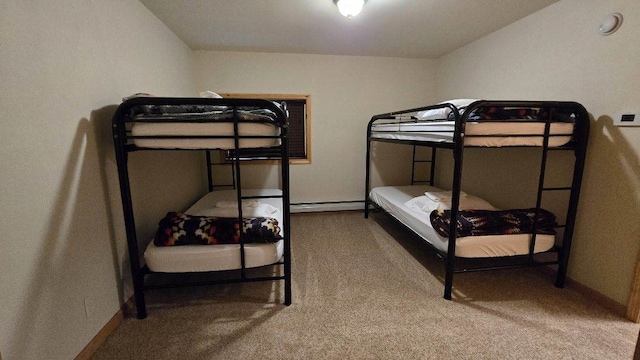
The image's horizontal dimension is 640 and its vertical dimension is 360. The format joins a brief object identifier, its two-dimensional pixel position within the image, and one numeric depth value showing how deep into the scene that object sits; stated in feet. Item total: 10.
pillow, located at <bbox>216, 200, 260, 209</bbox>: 7.50
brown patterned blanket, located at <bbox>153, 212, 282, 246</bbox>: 5.50
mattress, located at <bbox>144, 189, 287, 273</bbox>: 5.32
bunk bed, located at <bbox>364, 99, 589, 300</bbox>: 5.64
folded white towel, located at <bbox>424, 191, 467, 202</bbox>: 7.84
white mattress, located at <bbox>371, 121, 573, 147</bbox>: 5.63
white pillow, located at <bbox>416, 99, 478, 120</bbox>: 5.81
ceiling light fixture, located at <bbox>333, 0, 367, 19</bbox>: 6.02
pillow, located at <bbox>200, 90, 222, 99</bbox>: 5.65
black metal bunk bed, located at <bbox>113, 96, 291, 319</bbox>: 4.83
